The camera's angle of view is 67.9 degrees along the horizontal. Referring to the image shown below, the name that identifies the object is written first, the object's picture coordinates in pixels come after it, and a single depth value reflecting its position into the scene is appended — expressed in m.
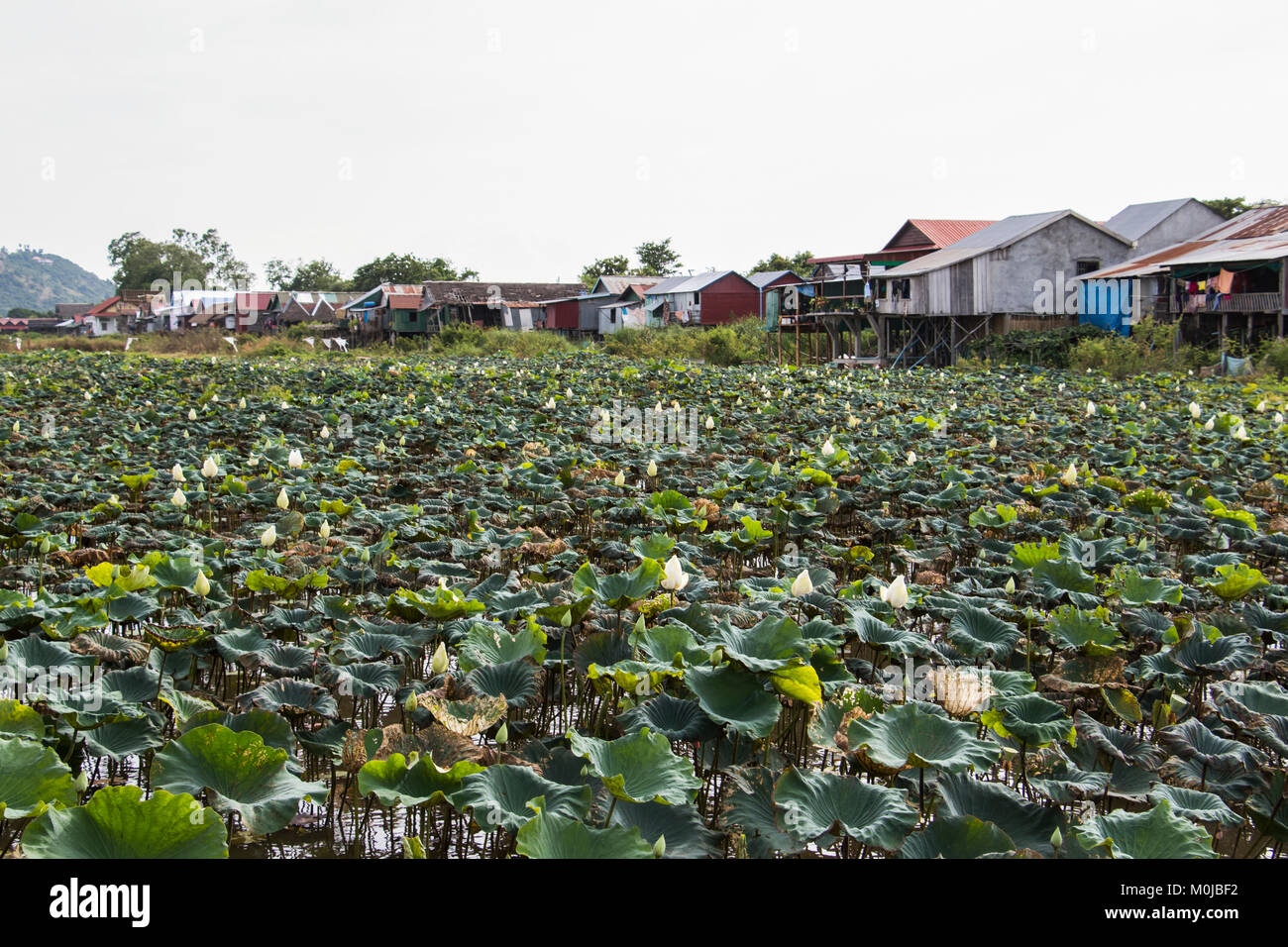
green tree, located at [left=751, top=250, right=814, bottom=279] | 54.21
